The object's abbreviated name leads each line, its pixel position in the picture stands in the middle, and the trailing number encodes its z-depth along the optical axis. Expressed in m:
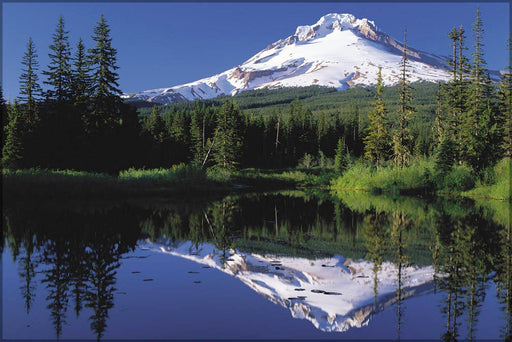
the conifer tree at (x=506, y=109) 35.81
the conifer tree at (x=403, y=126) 45.44
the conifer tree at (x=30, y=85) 40.94
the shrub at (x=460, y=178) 37.72
